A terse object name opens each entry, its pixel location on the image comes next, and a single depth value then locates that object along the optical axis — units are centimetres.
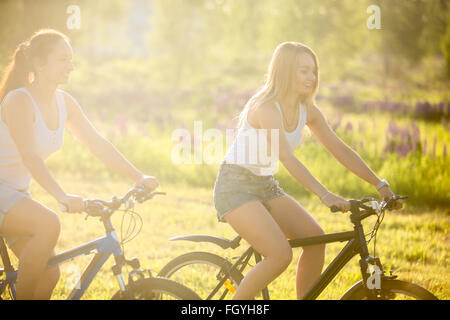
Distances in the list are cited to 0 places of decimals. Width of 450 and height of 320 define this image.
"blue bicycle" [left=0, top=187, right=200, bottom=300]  575
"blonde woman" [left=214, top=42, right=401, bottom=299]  615
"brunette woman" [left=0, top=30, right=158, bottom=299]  586
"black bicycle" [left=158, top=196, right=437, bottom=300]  569
